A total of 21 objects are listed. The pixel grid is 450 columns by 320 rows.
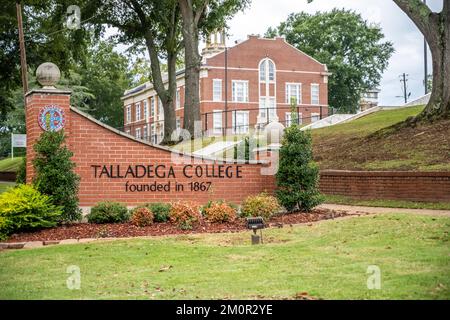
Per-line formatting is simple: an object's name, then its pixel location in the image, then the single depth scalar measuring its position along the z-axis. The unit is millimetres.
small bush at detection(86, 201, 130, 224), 13992
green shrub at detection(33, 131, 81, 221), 13734
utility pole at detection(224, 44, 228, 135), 53553
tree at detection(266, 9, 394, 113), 74500
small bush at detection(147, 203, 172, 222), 14016
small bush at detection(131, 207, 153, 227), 13555
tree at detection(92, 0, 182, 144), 36812
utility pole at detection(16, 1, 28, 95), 30200
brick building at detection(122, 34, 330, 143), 55831
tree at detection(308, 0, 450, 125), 21312
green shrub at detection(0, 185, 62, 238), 12602
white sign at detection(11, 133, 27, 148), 53031
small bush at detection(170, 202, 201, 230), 13477
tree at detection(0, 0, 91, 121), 34000
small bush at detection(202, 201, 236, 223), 13656
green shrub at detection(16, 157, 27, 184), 18741
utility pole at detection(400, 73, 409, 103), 82625
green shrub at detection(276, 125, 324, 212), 14945
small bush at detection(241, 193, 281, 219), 14180
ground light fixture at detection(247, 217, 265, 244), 10625
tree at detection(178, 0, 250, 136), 33125
